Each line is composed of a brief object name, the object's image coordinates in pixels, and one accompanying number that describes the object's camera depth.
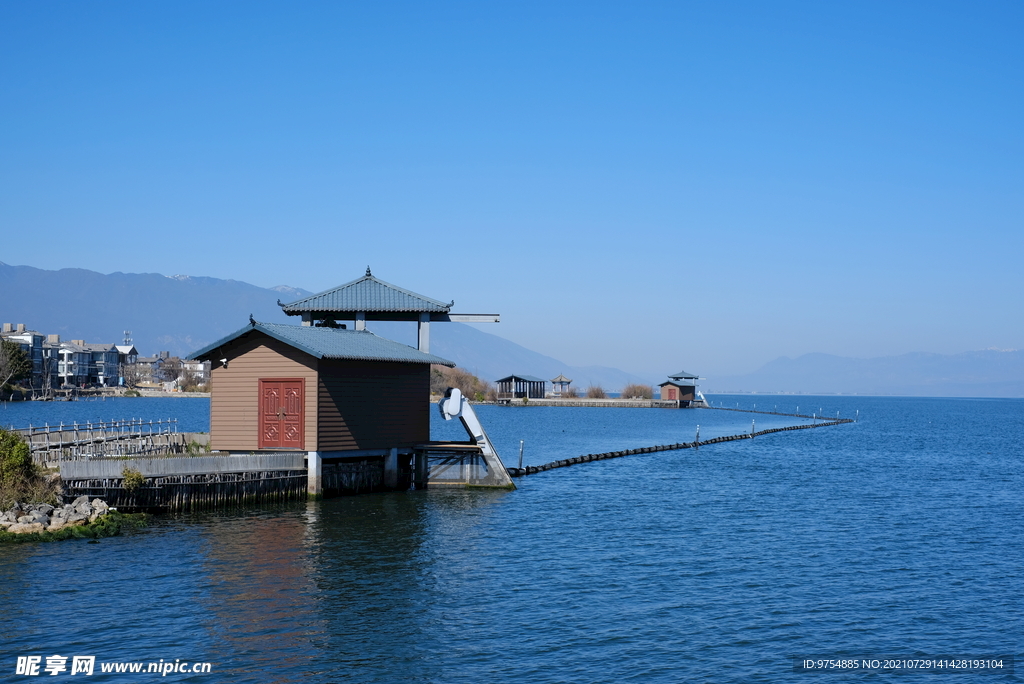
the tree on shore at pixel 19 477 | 27.36
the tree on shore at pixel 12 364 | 139.00
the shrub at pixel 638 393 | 194.94
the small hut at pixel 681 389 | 174.88
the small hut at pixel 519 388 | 187.62
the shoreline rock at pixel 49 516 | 26.69
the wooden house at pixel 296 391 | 35.59
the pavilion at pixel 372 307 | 42.94
